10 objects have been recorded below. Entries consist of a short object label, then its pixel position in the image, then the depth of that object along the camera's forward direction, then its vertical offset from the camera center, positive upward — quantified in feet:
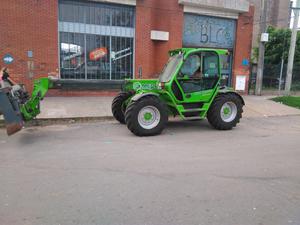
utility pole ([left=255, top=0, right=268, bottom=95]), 53.47 +3.95
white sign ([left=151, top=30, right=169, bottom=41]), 48.88 +6.07
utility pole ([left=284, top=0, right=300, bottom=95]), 50.60 +4.27
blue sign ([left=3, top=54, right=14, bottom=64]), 40.83 +1.13
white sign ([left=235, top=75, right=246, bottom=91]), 57.31 -1.83
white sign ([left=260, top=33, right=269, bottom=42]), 53.50 +6.85
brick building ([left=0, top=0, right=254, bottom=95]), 41.52 +5.89
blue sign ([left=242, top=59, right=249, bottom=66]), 57.74 +2.33
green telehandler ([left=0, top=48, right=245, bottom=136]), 24.99 -2.35
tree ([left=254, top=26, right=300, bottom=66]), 76.21 +7.74
